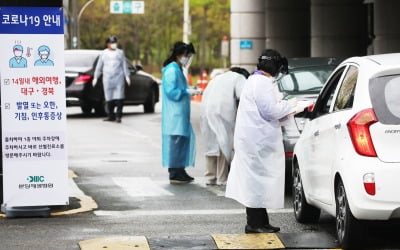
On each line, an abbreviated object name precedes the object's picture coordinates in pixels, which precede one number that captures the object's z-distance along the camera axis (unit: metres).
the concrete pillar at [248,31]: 37.44
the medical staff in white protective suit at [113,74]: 26.64
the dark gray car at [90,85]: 28.14
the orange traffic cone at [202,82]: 38.63
